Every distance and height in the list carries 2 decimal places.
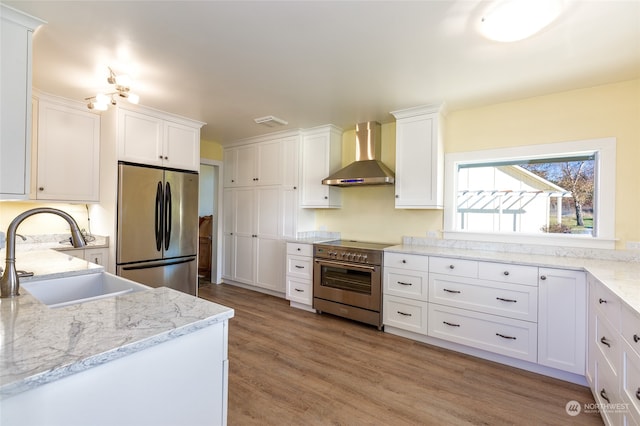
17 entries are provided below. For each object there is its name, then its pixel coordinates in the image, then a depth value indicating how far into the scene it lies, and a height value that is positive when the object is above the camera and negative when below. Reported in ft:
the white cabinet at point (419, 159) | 10.31 +2.00
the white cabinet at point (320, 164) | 13.10 +2.24
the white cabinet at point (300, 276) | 12.27 -2.66
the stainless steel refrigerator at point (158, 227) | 10.48 -0.60
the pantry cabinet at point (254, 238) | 14.26 -1.32
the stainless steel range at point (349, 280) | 10.44 -2.50
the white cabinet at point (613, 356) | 4.43 -2.49
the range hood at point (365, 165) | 11.23 +1.97
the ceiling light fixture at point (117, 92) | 7.84 +3.22
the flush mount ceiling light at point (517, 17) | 5.26 +3.70
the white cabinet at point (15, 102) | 5.53 +2.03
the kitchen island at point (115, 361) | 2.41 -1.42
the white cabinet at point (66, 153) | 9.96 +2.00
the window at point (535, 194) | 8.57 +0.73
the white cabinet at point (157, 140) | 10.66 +2.77
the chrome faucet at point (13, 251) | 4.19 -0.61
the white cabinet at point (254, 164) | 14.35 +2.47
